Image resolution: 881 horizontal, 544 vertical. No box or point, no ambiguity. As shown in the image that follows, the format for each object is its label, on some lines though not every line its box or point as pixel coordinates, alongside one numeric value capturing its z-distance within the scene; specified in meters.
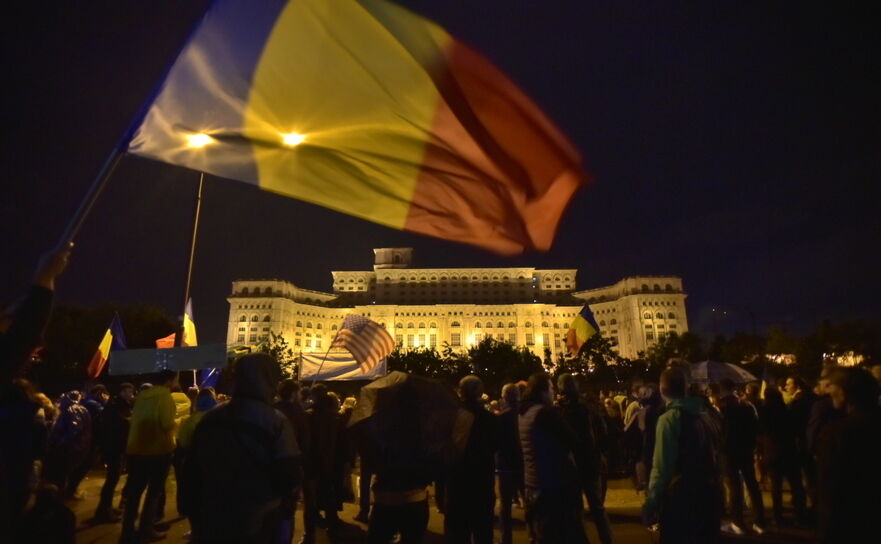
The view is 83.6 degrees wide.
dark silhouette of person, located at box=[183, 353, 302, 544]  2.75
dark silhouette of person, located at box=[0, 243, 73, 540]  1.93
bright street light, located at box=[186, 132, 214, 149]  4.22
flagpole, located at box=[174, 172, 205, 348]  11.08
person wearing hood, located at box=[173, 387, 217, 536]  6.46
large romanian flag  4.04
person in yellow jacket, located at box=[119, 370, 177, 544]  5.76
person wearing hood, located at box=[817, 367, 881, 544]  2.95
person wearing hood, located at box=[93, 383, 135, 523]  7.78
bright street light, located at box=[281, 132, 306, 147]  4.51
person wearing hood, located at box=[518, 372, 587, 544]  4.39
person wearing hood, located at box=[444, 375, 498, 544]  4.48
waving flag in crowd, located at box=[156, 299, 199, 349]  14.55
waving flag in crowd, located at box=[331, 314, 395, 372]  12.90
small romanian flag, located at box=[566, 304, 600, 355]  18.37
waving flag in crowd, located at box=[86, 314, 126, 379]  13.96
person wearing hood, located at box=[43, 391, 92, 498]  7.48
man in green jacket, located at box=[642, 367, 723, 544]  3.62
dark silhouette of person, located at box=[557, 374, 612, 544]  5.06
